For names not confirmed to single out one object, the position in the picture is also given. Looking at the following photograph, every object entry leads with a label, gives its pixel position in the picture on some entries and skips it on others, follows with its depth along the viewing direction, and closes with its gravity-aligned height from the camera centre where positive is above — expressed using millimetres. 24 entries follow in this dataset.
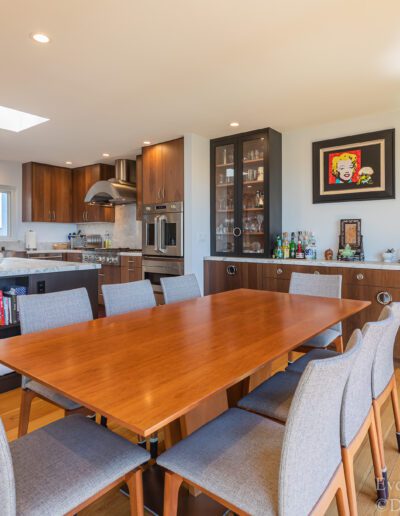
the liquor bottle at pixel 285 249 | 4055 -16
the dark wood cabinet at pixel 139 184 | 5227 +959
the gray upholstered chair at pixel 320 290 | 2350 -318
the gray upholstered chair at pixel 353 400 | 1188 -612
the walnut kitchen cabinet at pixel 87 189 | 6078 +1043
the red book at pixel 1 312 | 2686 -465
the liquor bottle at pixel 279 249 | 4055 -16
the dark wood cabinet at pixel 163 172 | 4404 +975
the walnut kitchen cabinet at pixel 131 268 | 4941 -274
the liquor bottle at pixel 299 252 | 4001 -51
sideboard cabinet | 3211 -340
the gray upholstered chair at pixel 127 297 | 2068 -292
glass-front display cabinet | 4113 +660
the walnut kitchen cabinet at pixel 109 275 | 5316 -387
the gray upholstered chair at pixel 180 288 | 2449 -283
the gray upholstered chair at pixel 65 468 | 874 -618
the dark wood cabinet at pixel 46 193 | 5914 +965
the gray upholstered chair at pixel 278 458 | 844 -614
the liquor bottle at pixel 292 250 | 4073 -28
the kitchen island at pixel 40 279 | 2668 -240
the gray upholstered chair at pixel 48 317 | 1555 -338
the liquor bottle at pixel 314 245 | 4065 +27
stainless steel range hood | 5410 +939
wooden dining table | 914 -370
